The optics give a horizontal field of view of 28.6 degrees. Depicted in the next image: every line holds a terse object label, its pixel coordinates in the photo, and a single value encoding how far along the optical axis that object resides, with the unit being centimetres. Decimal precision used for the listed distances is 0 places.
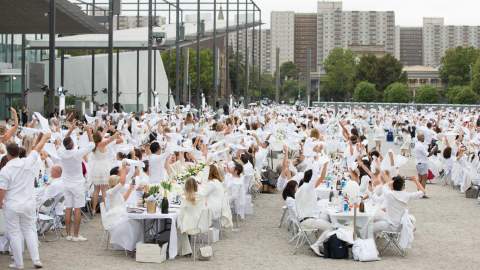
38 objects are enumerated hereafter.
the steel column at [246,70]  8068
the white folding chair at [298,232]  1455
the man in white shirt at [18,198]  1180
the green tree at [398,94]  13500
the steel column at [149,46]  4360
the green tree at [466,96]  11312
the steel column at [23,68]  4886
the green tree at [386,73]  15338
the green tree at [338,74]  17088
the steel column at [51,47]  2625
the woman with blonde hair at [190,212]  1359
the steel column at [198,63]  5791
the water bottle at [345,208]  1447
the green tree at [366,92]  14225
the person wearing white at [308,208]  1438
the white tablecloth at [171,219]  1345
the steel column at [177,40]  5301
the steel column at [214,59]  6444
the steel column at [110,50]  3591
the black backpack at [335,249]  1394
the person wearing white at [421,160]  2378
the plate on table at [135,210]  1370
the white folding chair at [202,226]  1363
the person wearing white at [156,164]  1720
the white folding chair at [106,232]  1413
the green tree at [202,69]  11275
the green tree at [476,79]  11525
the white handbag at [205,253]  1359
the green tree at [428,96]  12950
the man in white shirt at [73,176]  1474
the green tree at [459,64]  14500
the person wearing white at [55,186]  1505
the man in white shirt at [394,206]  1403
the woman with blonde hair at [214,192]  1502
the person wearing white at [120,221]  1381
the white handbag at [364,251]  1372
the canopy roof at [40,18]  3500
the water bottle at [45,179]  1625
